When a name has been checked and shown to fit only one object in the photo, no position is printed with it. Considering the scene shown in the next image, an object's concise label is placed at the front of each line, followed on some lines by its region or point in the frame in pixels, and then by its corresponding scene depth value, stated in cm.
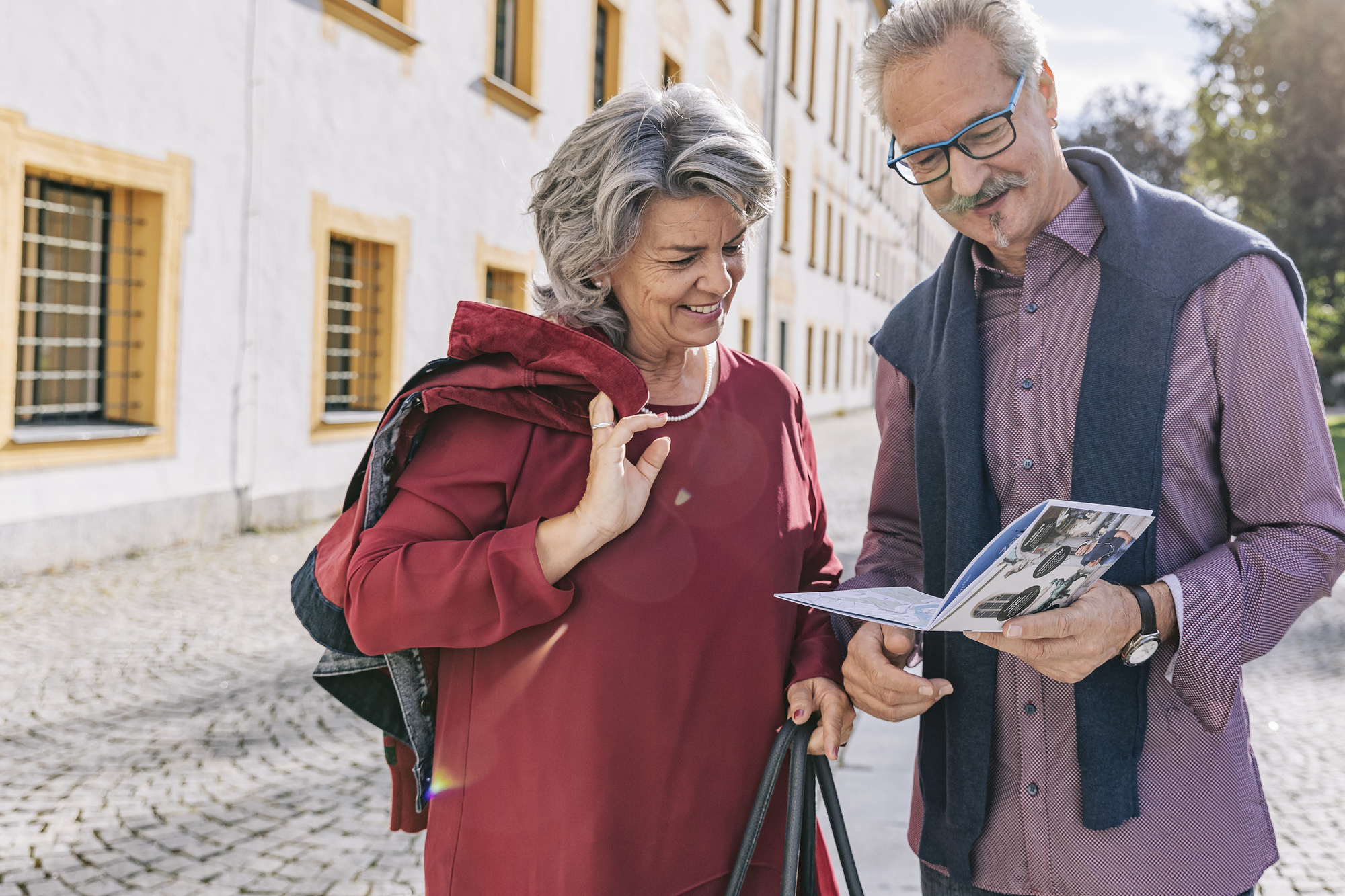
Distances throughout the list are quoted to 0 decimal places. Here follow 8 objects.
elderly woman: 166
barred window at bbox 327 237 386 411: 1023
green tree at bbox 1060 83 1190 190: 3152
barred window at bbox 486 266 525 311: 1240
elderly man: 156
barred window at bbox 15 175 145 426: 751
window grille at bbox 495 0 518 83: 1211
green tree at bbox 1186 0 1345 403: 2148
